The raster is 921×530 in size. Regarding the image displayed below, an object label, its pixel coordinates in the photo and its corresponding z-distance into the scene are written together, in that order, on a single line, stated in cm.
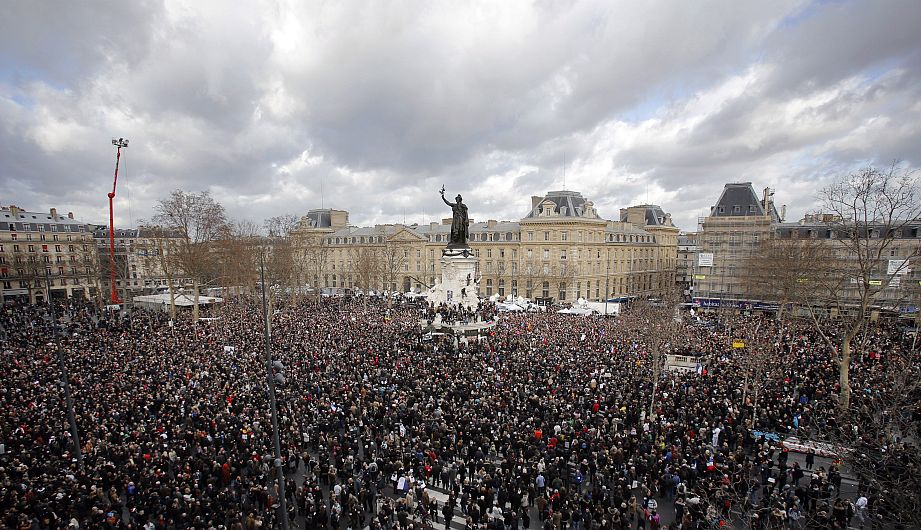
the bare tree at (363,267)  5469
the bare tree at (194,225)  4241
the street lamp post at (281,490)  920
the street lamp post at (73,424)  1374
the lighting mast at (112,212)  4590
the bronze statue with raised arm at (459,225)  3866
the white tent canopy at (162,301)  4621
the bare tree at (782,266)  3744
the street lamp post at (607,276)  6419
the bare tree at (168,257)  4088
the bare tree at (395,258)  6725
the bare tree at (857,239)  1816
